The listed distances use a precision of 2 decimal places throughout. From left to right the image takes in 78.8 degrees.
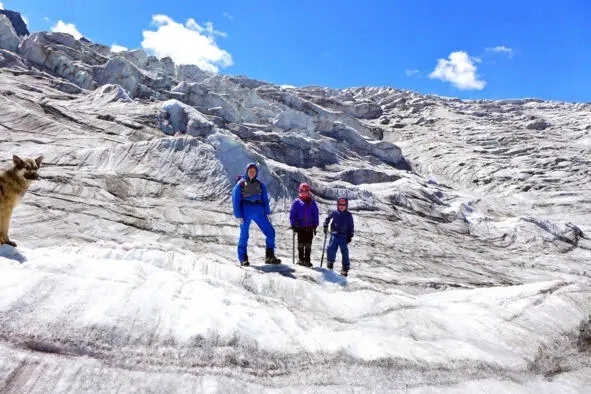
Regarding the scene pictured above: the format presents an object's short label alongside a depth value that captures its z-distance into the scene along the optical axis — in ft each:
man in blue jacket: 25.32
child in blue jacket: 28.53
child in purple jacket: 27.17
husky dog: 16.78
